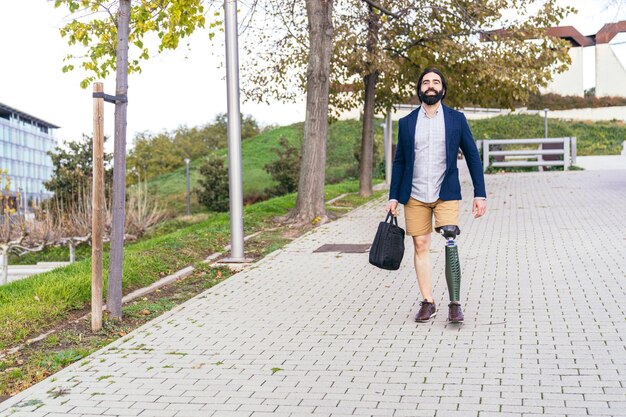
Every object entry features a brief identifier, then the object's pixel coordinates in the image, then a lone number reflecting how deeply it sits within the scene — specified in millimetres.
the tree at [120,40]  8406
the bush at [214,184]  46812
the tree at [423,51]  21703
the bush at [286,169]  43781
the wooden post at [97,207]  7910
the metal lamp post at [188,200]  48081
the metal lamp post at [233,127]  11891
